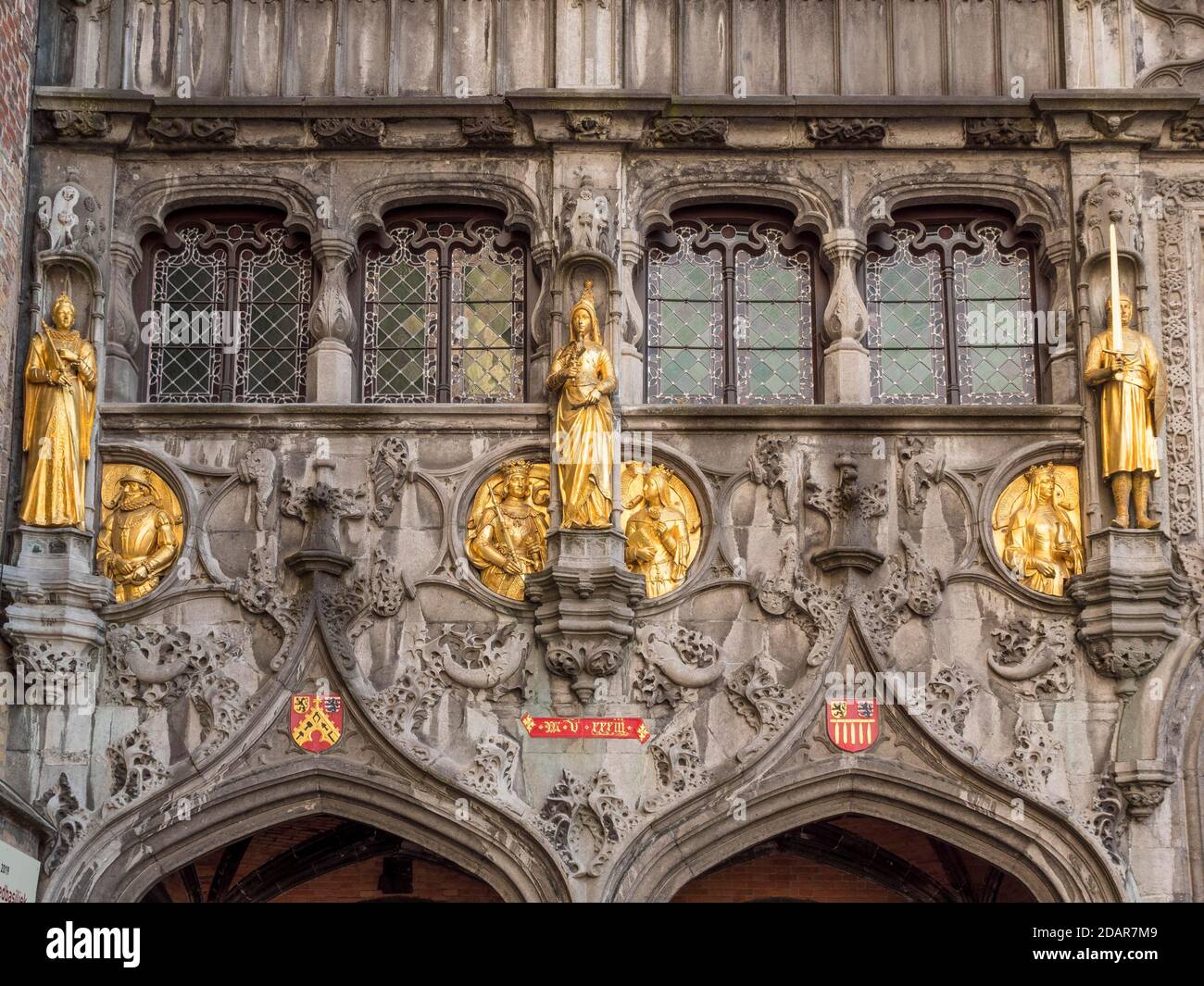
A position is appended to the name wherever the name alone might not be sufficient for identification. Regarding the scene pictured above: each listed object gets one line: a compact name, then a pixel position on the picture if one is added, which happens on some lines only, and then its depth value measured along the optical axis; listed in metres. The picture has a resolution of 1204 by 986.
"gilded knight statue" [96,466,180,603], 18.56
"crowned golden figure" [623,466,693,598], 18.59
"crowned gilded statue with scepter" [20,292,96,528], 18.27
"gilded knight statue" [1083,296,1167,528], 18.28
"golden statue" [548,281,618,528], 18.30
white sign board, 16.53
